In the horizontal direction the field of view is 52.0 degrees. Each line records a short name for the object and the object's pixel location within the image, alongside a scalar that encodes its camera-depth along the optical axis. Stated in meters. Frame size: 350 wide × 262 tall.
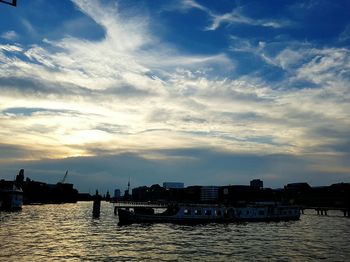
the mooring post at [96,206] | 115.01
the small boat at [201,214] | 90.06
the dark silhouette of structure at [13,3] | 17.57
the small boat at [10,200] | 144.62
